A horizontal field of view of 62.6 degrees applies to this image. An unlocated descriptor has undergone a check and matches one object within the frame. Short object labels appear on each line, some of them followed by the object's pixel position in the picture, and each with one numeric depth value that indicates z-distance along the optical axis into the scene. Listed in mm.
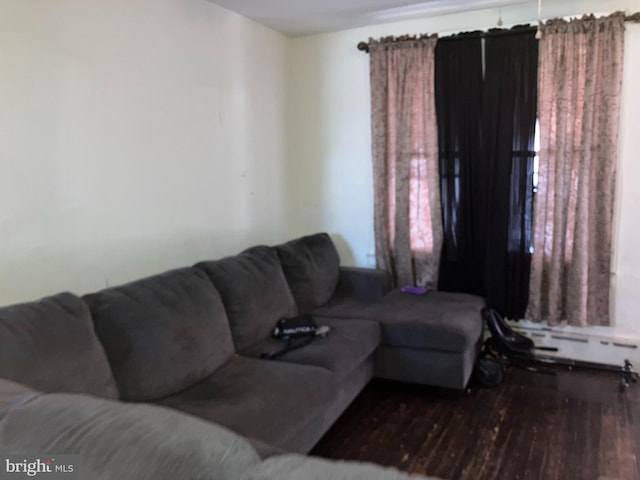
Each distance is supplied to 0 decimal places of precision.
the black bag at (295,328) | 2891
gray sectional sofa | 1048
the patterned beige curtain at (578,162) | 3283
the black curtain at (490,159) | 3488
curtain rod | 3203
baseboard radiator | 3492
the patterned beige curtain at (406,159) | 3775
